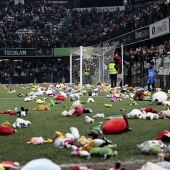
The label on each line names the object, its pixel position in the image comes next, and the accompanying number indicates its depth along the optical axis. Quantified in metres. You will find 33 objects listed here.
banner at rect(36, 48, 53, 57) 89.50
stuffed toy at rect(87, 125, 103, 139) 10.61
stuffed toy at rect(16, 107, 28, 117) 16.87
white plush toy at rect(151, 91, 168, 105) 21.41
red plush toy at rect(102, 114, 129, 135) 11.46
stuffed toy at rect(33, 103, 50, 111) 19.83
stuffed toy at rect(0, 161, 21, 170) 7.29
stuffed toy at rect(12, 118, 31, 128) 13.30
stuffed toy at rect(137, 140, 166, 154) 8.69
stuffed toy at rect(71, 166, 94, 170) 7.12
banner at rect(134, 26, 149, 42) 56.92
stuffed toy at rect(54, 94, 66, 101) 26.00
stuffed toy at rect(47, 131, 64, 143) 10.22
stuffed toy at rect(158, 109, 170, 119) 15.16
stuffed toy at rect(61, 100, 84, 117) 16.72
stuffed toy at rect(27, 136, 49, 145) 10.32
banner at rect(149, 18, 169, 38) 48.59
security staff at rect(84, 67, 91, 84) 54.66
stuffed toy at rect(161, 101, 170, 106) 20.67
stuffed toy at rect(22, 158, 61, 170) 6.17
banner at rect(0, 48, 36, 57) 89.75
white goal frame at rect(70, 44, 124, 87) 54.31
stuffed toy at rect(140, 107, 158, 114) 16.12
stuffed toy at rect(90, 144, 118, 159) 8.44
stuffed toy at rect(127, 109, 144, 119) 15.47
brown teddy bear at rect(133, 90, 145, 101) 25.55
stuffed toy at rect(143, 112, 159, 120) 15.06
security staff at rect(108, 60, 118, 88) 45.07
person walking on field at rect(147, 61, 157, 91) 38.34
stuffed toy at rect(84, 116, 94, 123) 14.32
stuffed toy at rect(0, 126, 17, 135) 11.84
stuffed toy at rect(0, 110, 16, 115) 17.78
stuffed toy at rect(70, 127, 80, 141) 9.95
